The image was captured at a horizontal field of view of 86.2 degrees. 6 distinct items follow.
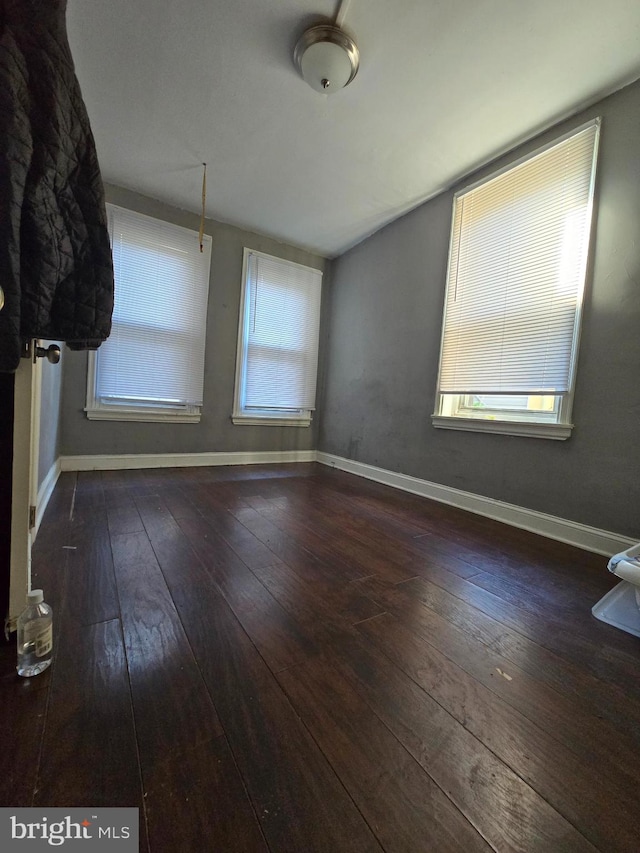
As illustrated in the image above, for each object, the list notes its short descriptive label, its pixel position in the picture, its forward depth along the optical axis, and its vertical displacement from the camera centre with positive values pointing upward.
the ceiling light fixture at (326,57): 1.54 +1.65
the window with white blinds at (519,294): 1.91 +0.80
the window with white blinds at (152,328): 2.85 +0.59
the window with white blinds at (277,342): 3.48 +0.65
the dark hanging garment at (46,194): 0.60 +0.38
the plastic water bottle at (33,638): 0.80 -0.60
